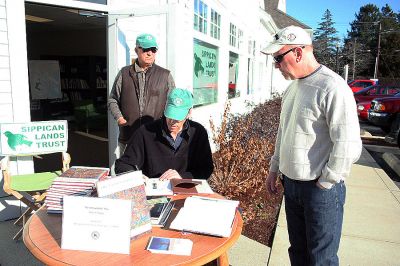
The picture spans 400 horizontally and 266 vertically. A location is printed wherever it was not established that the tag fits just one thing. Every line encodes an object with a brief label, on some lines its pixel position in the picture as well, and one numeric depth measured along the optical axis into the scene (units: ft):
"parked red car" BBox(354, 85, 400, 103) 50.19
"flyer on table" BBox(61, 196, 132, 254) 4.83
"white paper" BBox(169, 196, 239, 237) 5.66
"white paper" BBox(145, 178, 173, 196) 6.97
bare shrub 12.81
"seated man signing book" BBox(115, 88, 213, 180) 8.24
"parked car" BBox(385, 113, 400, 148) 25.64
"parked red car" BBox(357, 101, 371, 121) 45.03
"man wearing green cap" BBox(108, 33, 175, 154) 11.50
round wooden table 4.88
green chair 10.73
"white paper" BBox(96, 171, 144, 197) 5.00
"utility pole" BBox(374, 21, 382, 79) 163.48
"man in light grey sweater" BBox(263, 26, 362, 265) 6.07
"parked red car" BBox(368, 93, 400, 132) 32.89
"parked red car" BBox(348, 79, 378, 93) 73.05
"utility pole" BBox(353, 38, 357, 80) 175.08
